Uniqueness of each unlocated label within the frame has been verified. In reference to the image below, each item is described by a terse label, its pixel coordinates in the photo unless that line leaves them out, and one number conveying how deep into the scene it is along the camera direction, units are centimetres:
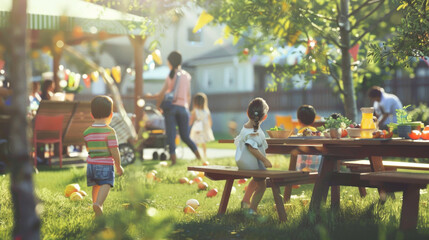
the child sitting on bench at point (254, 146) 568
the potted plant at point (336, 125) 606
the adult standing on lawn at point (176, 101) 1115
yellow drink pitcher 585
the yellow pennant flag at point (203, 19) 978
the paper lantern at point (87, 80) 1424
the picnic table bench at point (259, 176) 528
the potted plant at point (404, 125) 557
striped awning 1000
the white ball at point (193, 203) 645
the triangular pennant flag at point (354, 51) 1088
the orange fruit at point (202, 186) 815
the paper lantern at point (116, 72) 1272
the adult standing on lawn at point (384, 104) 1084
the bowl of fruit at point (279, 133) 632
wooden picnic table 505
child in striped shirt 563
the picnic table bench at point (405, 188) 490
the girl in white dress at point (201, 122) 1327
